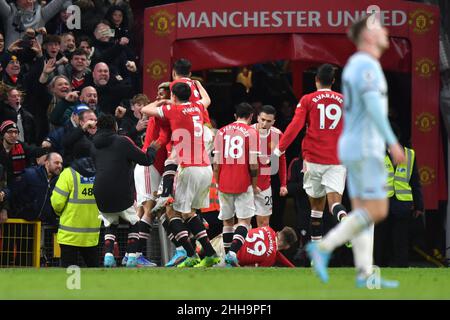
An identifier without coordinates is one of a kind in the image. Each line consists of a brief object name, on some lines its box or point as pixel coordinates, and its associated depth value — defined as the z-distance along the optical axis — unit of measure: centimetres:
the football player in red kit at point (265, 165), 1831
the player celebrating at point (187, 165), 1567
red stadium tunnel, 2000
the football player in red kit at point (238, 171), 1716
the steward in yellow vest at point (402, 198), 1866
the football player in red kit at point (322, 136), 1561
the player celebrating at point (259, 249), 1672
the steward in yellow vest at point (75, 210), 1614
